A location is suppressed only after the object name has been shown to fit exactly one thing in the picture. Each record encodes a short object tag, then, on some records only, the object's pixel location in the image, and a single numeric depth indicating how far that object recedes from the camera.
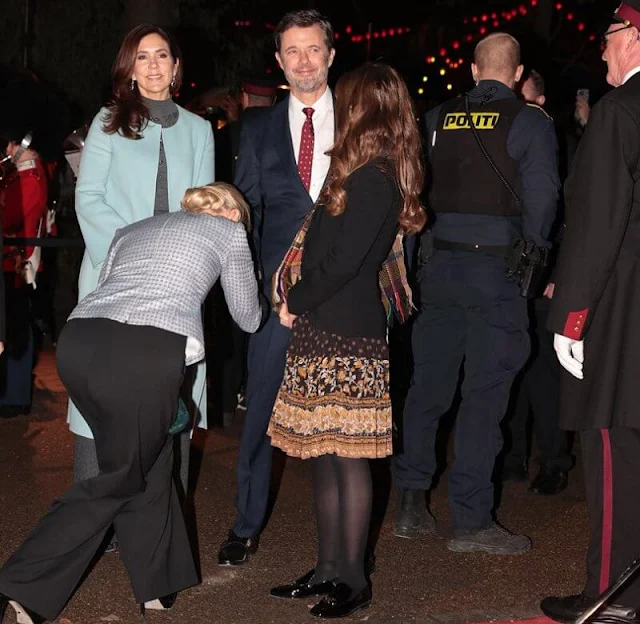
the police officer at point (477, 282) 5.25
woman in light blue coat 4.69
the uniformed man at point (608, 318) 3.95
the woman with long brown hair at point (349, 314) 4.13
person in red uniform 7.16
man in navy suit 4.81
